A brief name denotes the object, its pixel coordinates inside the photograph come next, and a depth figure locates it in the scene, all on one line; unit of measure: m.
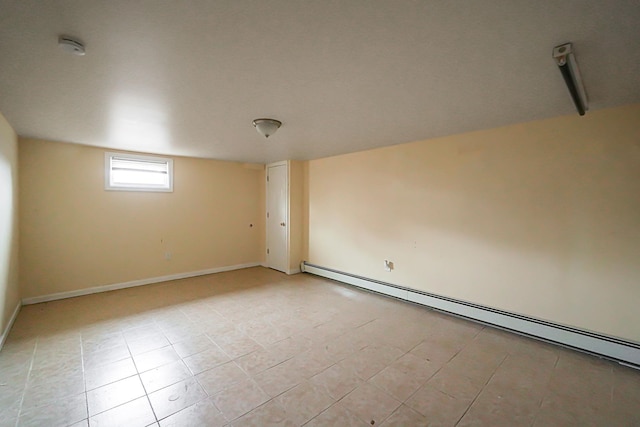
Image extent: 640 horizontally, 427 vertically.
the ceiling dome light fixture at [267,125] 2.64
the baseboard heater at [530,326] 2.22
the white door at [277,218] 5.17
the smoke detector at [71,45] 1.35
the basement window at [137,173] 4.01
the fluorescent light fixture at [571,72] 1.46
